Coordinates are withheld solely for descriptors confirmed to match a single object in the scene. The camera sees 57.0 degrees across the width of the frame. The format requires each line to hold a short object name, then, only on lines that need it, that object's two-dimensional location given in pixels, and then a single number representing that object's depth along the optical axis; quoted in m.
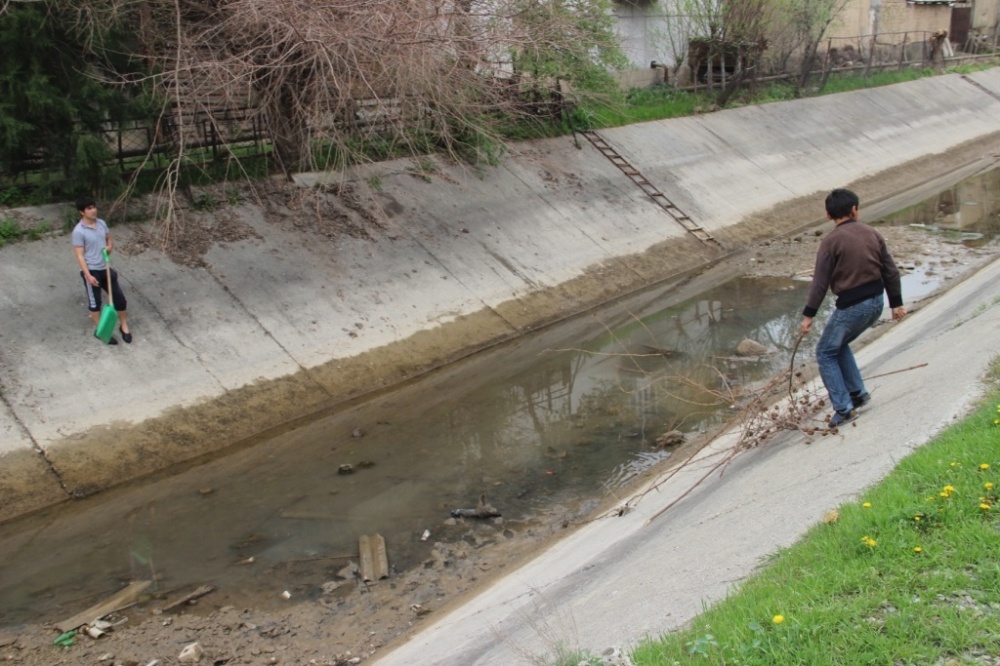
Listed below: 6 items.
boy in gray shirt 11.00
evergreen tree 12.17
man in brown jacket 7.21
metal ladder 19.61
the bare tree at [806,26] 28.66
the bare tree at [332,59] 12.65
